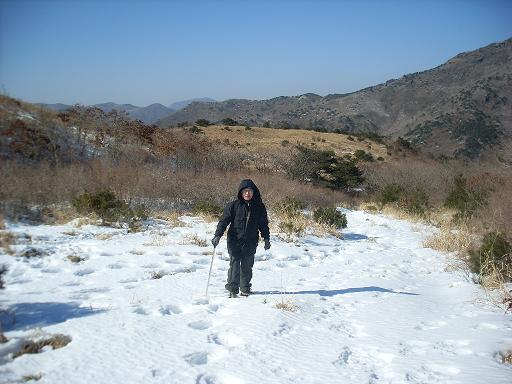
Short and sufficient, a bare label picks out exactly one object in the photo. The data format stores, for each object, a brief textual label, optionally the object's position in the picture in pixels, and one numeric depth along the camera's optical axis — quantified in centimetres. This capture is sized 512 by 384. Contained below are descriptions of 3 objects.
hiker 607
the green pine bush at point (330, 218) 1227
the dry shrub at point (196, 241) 887
